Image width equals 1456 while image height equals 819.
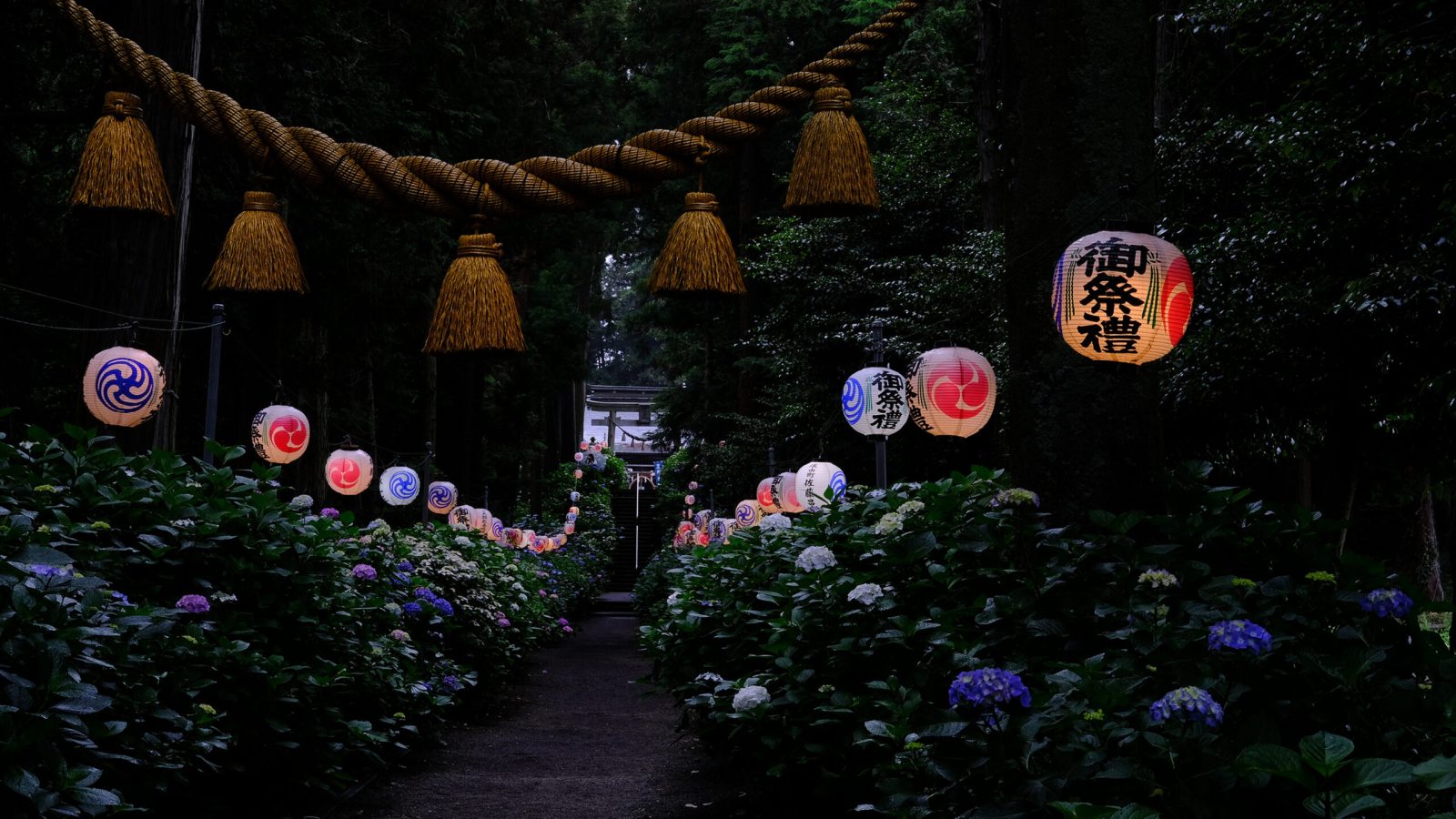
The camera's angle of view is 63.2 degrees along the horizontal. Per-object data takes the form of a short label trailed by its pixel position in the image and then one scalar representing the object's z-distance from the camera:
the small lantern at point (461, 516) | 20.59
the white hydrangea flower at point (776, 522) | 7.28
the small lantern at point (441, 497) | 20.45
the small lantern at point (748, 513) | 18.77
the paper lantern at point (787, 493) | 14.16
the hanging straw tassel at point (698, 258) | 4.81
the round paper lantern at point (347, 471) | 14.16
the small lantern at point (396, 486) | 16.94
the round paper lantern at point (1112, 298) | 4.48
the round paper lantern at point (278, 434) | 11.05
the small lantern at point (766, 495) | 16.95
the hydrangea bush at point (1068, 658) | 2.68
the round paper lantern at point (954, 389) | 8.93
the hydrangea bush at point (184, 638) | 3.06
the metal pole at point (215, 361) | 9.39
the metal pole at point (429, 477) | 19.39
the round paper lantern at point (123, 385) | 7.94
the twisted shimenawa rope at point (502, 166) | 4.80
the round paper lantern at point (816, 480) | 12.96
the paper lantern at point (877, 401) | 11.18
